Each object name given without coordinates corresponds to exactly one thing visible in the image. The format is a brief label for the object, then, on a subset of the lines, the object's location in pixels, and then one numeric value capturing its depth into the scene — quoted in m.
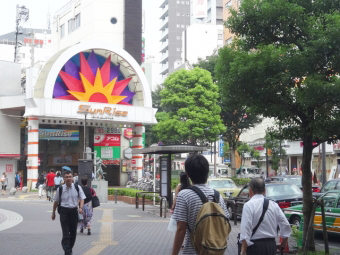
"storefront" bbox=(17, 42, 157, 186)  44.02
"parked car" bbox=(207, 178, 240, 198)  24.86
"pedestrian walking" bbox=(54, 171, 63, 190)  30.55
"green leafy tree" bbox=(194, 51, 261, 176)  48.34
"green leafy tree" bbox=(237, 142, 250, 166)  59.26
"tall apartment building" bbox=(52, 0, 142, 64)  54.34
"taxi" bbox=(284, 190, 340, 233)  14.23
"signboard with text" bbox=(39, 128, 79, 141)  48.38
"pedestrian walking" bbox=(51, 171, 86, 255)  10.91
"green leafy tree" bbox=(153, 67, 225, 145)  48.16
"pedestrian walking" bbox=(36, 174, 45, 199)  36.47
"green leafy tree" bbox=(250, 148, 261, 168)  59.68
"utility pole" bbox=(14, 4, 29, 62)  67.11
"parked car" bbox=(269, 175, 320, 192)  29.51
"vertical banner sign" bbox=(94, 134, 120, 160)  50.75
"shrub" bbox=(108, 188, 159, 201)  31.69
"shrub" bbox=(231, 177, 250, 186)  45.23
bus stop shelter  21.92
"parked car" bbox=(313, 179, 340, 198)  22.70
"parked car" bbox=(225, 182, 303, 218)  18.94
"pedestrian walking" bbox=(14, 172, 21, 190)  44.59
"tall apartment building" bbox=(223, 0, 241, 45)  75.75
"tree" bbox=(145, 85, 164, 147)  58.59
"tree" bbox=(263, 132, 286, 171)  49.79
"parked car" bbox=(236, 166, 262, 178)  55.56
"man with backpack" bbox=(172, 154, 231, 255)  4.95
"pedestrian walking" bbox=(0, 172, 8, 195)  42.02
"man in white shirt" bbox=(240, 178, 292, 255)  6.39
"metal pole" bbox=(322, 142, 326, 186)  29.10
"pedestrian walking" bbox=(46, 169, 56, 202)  32.47
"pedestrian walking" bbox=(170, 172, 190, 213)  11.05
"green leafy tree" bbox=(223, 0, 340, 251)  11.05
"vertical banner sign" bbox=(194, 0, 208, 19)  108.05
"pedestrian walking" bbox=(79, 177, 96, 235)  15.88
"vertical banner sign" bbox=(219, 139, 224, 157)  69.78
